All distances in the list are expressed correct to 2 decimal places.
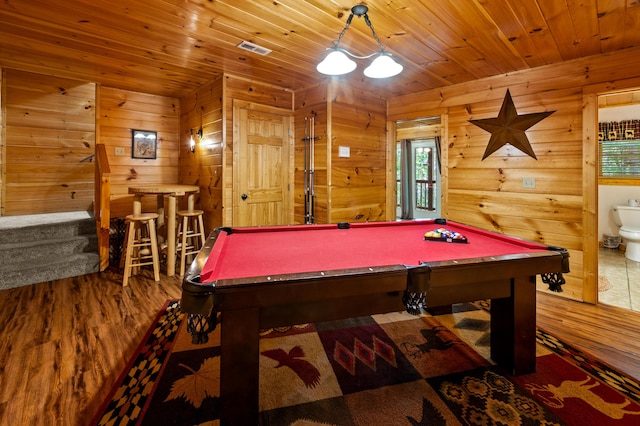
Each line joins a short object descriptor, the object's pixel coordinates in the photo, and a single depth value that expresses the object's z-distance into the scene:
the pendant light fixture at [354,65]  2.18
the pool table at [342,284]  1.22
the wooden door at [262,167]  3.94
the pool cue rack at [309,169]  3.94
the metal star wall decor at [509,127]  3.34
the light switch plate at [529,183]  3.36
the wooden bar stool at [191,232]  3.76
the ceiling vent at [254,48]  2.91
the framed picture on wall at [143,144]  4.72
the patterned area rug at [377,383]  1.47
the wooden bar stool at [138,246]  3.37
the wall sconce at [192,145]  4.57
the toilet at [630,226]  4.19
